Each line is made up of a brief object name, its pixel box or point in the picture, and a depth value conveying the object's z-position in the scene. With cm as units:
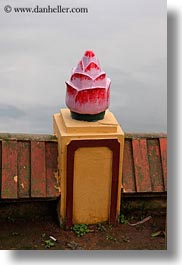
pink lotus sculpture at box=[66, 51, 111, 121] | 362
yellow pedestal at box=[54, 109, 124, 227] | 371
